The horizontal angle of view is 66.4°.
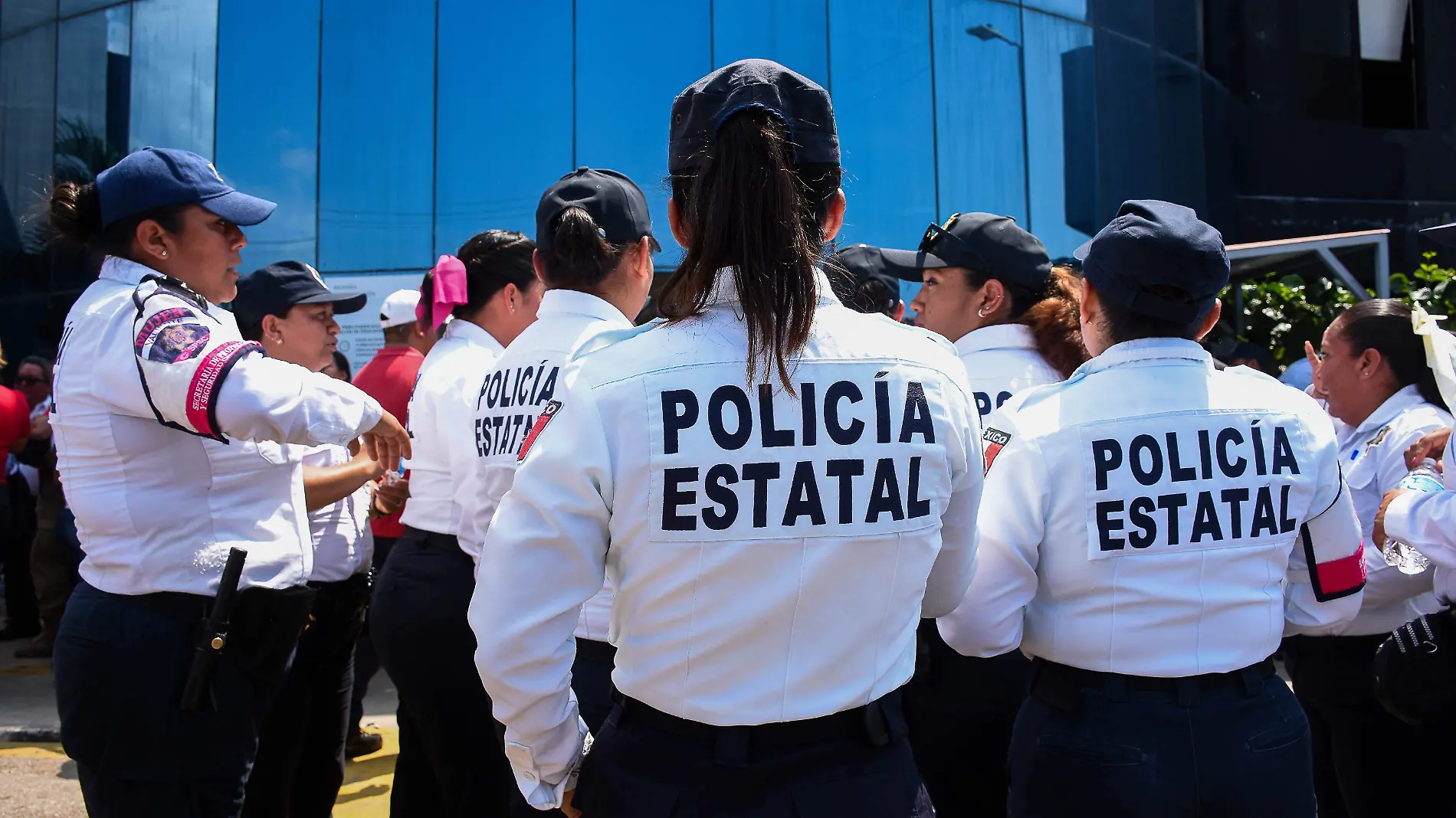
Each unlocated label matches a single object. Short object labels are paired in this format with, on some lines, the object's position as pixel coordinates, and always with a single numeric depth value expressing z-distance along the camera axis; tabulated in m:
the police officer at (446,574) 3.13
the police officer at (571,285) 2.64
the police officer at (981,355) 2.81
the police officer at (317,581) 3.16
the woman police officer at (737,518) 1.49
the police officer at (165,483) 2.27
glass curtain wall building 12.99
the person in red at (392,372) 4.32
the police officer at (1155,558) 1.99
